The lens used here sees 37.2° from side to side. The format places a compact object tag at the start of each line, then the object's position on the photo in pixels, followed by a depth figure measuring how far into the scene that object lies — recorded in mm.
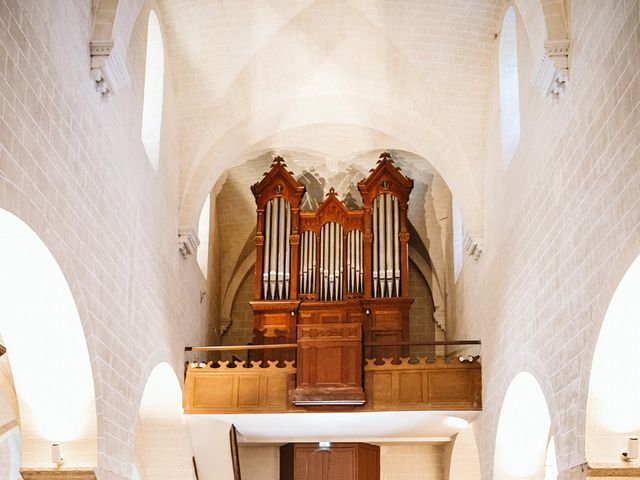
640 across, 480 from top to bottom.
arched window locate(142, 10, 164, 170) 12703
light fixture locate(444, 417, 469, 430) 14930
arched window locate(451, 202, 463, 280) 16953
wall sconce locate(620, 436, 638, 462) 8117
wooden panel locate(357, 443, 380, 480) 17750
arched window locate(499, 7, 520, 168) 12656
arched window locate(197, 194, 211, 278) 16938
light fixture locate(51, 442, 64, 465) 9625
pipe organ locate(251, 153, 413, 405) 16500
